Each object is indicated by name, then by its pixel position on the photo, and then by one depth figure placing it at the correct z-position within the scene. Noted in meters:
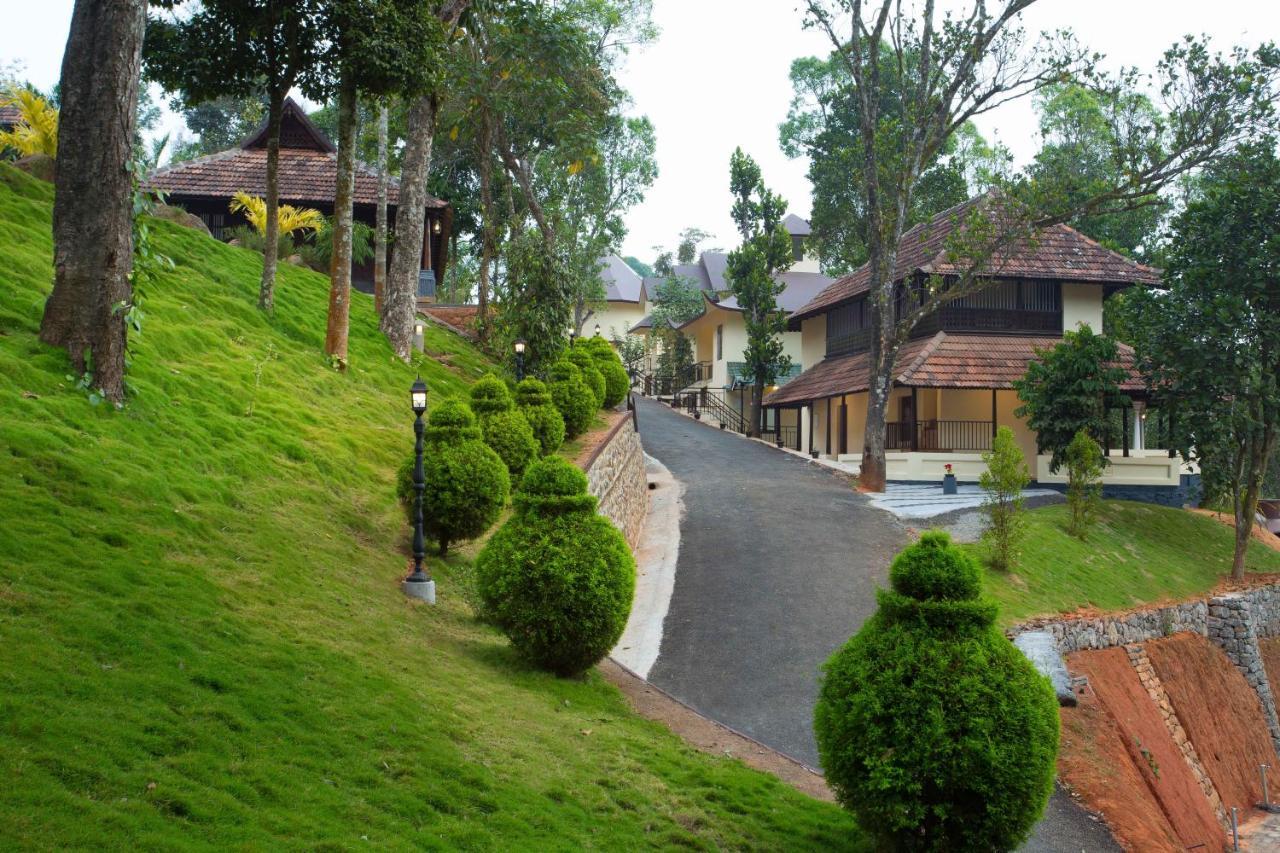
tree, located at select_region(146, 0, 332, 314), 17.16
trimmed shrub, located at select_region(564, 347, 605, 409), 25.78
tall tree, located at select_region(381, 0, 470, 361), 21.56
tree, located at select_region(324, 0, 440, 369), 16.91
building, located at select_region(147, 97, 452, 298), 29.91
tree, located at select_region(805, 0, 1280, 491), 26.12
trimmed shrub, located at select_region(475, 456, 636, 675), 10.32
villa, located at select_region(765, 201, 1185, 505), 29.84
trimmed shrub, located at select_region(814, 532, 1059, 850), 7.14
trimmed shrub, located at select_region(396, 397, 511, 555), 12.67
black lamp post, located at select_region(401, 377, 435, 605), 11.34
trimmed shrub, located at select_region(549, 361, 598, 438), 21.78
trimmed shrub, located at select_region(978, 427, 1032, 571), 20.55
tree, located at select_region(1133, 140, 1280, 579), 25.61
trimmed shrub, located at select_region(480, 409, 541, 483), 15.56
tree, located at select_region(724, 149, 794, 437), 39.34
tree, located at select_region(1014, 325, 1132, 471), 27.56
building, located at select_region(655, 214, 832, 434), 48.69
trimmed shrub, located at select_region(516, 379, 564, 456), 18.12
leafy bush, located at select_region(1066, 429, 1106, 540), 24.56
